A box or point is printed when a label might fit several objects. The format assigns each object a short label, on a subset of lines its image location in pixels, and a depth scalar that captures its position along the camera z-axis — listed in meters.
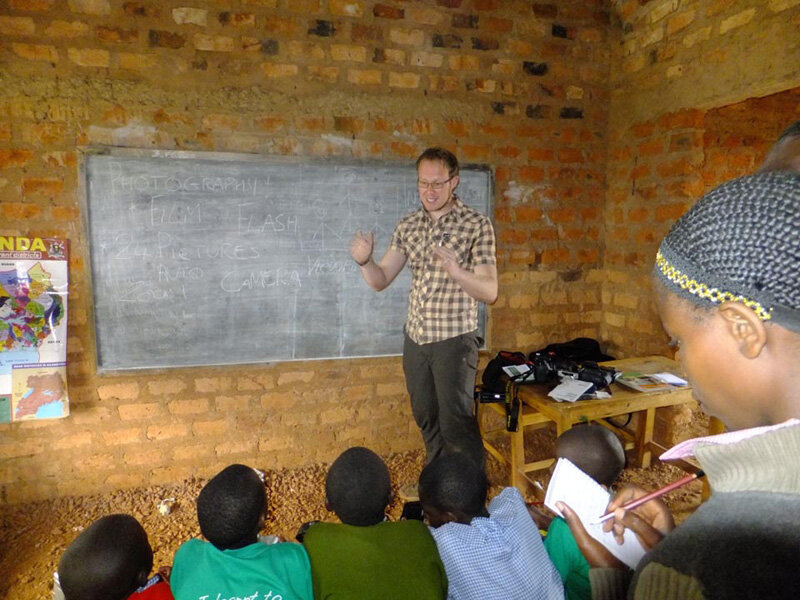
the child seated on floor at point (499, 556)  1.11
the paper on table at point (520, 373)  2.51
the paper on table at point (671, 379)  2.42
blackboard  2.41
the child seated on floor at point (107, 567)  1.23
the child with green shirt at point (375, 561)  1.08
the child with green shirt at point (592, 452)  1.60
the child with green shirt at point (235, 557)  1.14
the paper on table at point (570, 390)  2.27
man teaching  2.13
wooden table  2.23
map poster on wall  2.29
